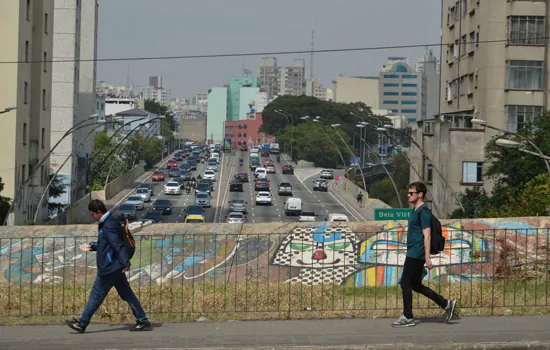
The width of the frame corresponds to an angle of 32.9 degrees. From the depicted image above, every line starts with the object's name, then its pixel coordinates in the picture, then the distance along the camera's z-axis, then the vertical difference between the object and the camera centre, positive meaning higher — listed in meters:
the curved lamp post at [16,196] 45.26 -1.53
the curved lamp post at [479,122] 37.02 +2.35
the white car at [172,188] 91.62 -1.61
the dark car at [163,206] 73.75 -2.78
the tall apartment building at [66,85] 87.19 +7.93
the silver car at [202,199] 80.81 -2.33
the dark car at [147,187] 88.22 -1.53
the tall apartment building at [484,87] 56.53 +5.86
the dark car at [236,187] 95.56 -1.41
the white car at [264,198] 82.31 -2.12
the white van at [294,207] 73.19 -2.50
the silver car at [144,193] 84.14 -2.05
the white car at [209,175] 107.60 -0.28
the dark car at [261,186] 92.69 -1.17
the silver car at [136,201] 75.76 -2.52
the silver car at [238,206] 73.19 -2.57
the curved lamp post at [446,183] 51.67 -0.22
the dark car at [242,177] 104.59 -0.39
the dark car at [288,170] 124.44 +0.59
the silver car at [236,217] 65.25 -3.11
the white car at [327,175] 116.25 +0.13
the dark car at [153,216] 64.64 -3.20
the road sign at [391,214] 39.37 -1.56
